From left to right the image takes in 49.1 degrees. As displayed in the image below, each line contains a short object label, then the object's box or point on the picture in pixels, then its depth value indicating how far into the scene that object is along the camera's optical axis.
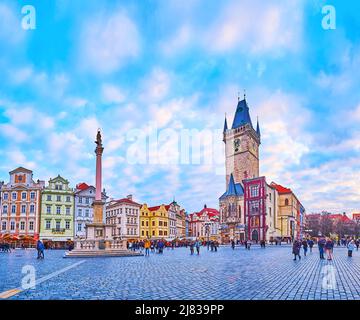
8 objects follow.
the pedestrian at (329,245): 26.88
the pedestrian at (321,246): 28.46
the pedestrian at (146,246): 36.06
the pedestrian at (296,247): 27.59
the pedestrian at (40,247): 29.80
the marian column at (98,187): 38.53
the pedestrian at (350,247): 30.93
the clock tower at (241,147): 101.00
